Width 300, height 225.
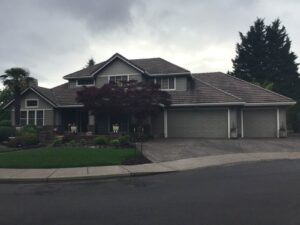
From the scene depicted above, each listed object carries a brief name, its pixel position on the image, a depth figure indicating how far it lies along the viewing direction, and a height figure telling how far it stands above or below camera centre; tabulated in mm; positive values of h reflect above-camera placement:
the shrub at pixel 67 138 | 15830 -1123
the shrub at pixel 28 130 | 16527 -596
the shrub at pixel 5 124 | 18665 -163
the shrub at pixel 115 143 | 13806 -1290
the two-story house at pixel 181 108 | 18283 +954
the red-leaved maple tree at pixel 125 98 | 15601 +1468
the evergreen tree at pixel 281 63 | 35388 +8612
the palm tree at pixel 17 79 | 20210 +3653
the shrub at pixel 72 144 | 14639 -1418
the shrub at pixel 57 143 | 14627 -1335
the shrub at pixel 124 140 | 13999 -1158
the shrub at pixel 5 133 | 16324 -761
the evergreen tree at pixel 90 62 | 43917 +10929
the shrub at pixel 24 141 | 14925 -1205
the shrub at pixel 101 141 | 14366 -1212
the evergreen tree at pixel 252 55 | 36990 +10083
